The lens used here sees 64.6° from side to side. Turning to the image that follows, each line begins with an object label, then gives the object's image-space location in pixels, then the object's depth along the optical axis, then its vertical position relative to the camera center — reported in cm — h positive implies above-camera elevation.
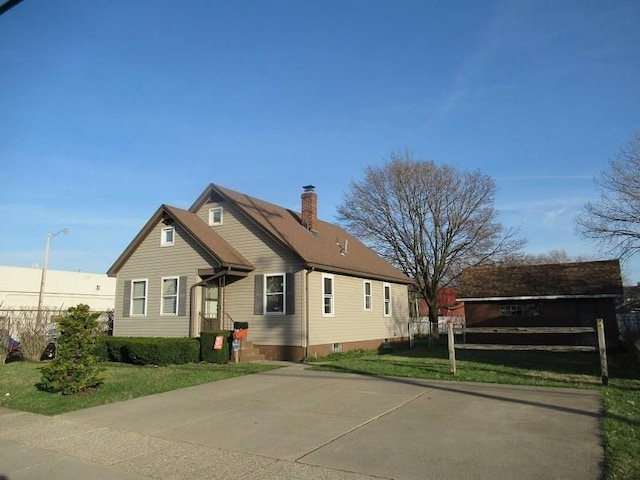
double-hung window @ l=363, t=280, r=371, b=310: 2328 +141
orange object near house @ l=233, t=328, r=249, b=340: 1706 -27
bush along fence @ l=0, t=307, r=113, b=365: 1961 -6
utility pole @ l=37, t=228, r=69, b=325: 1983 +47
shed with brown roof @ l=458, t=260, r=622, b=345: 2305 +123
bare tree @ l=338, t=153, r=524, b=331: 3734 +743
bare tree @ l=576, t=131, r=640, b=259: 2381 +486
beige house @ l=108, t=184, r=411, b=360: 1870 +184
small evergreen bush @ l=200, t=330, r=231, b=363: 1705 -76
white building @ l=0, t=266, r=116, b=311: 5116 +437
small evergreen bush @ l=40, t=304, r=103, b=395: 1097 -68
